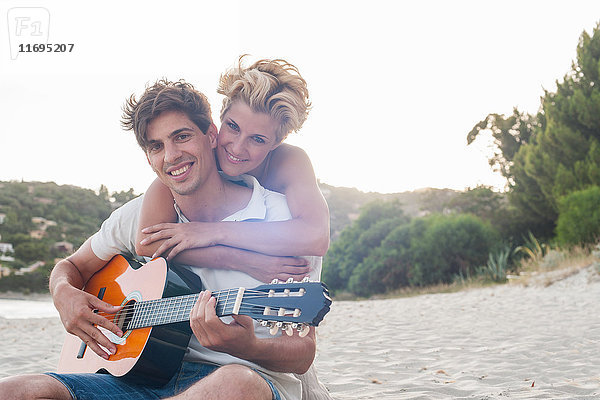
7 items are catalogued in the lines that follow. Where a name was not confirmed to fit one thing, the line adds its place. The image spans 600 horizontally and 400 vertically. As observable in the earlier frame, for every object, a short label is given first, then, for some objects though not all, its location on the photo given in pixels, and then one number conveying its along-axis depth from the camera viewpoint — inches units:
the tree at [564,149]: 676.7
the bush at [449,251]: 640.4
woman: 88.2
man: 70.7
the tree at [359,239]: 723.4
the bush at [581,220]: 518.0
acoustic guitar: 67.6
